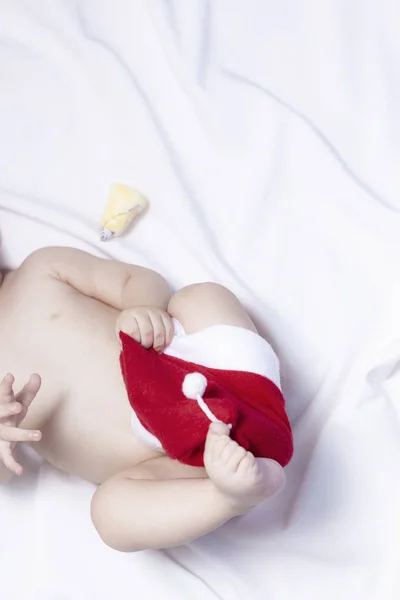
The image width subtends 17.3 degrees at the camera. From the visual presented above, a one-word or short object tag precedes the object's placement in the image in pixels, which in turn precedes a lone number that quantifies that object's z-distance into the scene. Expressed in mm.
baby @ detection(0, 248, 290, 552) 1155
